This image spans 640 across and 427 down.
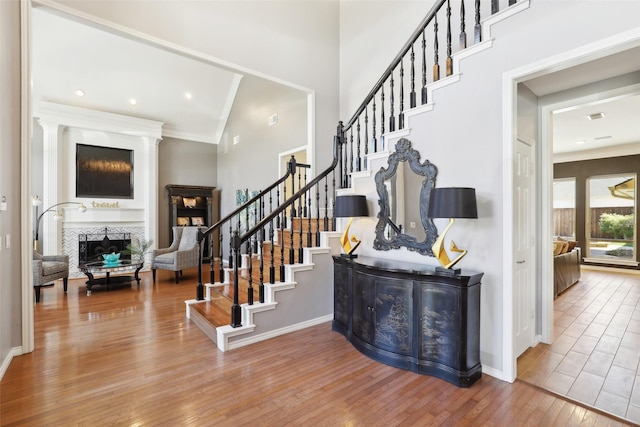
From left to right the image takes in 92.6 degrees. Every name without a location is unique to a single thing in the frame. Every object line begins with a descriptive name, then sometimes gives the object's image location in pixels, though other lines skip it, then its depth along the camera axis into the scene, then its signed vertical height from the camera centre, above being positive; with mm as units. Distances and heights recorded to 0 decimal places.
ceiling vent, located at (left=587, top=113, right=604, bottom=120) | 5265 +1731
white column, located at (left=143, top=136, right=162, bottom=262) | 7633 +492
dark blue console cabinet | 2410 -888
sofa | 5062 -935
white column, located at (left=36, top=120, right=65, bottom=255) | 6422 +658
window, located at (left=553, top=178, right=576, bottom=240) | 8477 +201
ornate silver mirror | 2994 +147
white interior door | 2812 -309
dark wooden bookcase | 8180 +288
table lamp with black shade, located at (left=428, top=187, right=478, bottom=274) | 2367 +65
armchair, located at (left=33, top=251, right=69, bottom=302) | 4508 -829
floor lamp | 6141 +0
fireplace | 6898 -655
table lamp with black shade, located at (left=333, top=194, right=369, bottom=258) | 3371 +54
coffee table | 5309 -944
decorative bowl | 5621 -779
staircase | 2955 -543
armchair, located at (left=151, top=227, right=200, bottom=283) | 6070 -776
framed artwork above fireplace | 6965 +1058
